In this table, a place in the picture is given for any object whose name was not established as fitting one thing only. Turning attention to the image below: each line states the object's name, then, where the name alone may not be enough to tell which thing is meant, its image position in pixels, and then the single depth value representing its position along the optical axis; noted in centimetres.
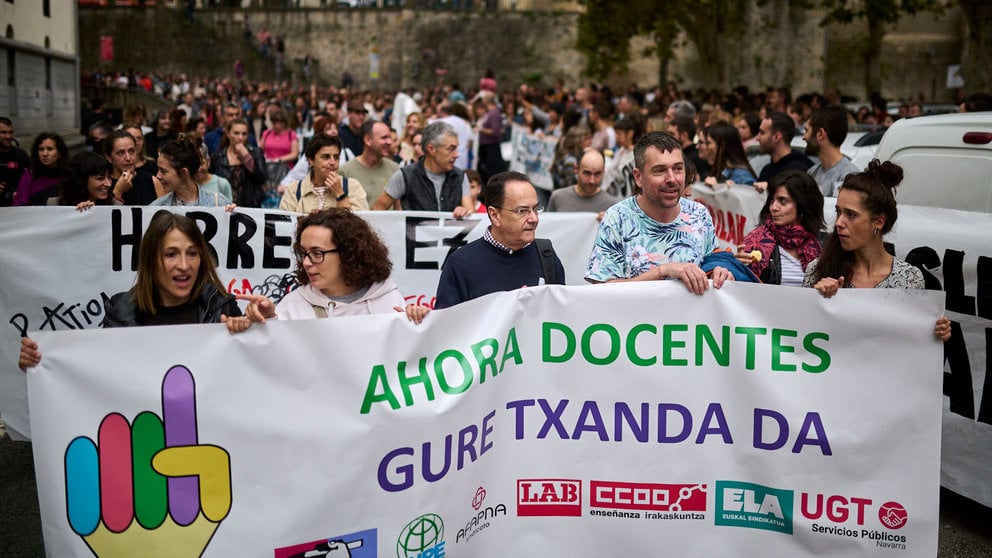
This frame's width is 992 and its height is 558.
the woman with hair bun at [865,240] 505
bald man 794
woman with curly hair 477
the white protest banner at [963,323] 539
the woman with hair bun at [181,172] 733
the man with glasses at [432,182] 819
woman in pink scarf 583
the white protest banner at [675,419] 449
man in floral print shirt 487
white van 608
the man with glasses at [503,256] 506
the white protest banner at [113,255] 675
